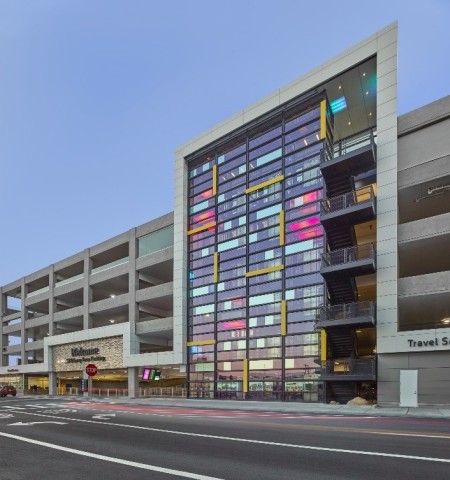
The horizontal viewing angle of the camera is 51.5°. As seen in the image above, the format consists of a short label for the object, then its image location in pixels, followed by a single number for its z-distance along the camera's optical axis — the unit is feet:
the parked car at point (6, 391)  175.73
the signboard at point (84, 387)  164.51
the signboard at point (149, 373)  144.66
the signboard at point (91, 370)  100.58
